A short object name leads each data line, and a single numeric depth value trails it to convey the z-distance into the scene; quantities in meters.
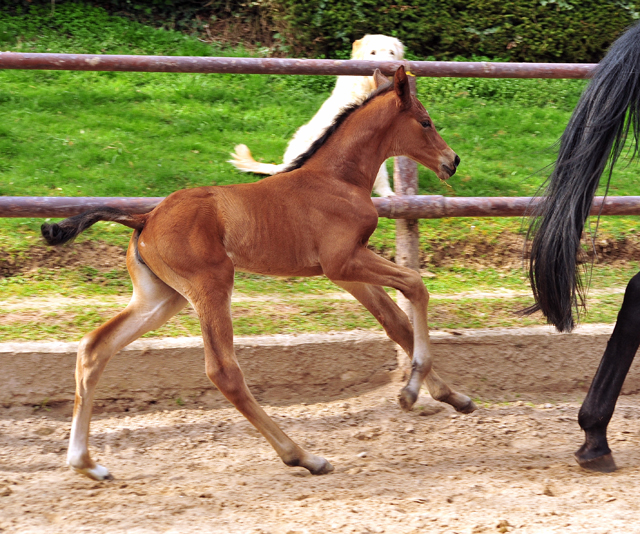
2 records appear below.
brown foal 6.35
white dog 12.14
